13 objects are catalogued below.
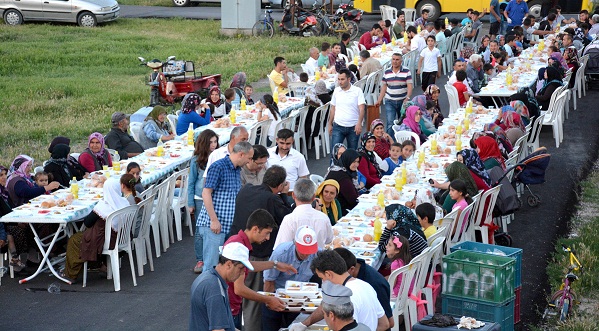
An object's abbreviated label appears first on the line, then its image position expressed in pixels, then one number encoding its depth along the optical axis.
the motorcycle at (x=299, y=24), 30.34
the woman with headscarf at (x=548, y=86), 17.84
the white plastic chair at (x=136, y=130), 15.29
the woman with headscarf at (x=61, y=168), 12.86
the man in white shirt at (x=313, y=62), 20.27
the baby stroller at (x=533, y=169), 13.37
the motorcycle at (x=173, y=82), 20.97
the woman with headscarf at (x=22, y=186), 12.12
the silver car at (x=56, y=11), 33.41
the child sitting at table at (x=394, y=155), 13.40
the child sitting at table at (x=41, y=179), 12.50
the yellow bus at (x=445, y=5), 32.50
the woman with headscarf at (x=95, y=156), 13.42
